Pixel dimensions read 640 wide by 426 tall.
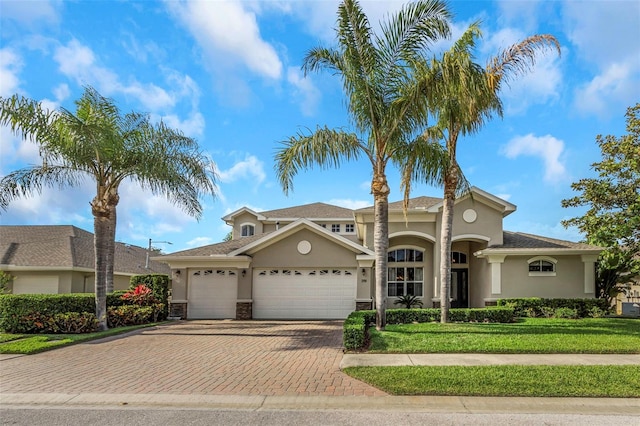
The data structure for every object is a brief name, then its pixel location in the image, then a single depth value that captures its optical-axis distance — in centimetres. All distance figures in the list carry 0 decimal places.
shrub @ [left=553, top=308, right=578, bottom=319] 1762
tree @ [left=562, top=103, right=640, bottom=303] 1527
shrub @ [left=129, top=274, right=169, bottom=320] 1897
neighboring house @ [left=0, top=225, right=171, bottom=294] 2061
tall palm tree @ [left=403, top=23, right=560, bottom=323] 1155
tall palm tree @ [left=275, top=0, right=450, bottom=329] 1211
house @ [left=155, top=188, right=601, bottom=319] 1897
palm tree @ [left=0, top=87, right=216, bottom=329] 1393
